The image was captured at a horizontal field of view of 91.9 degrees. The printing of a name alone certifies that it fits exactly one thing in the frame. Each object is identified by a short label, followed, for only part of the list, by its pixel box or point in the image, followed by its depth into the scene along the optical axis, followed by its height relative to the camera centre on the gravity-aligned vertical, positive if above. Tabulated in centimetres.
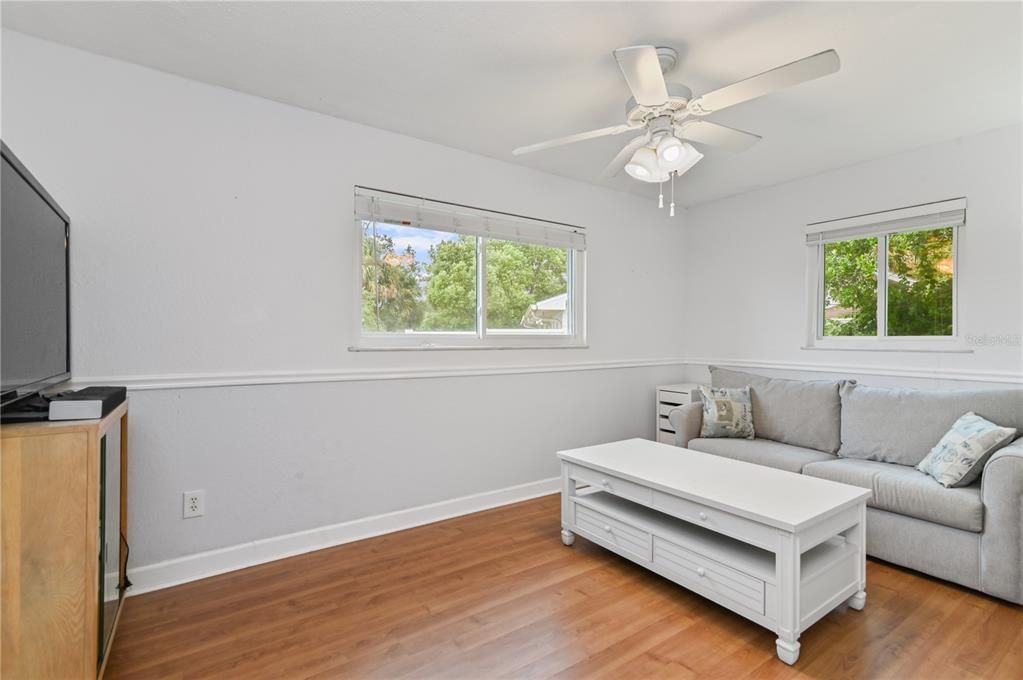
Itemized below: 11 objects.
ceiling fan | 166 +91
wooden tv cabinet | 128 -58
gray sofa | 210 -68
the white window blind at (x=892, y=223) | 299 +76
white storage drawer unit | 399 -54
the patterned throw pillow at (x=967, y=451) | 226 -52
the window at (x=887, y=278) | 309 +41
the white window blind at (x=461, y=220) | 286 +75
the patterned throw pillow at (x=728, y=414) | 333 -52
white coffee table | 178 -86
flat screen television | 131 +14
